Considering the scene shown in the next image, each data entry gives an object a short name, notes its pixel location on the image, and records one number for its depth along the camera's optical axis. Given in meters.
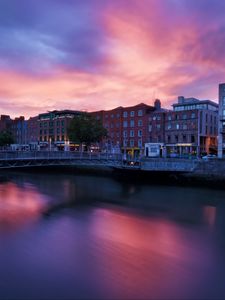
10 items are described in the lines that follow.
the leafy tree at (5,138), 85.47
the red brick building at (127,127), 80.62
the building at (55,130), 97.31
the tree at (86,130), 62.53
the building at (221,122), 65.81
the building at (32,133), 109.04
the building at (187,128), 70.69
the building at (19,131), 115.12
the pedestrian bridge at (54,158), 30.23
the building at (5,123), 126.44
